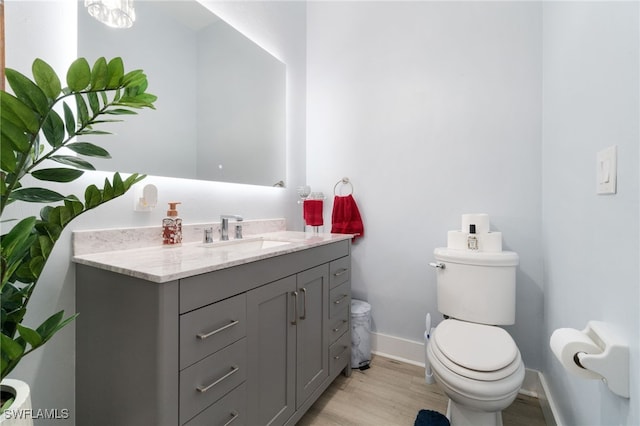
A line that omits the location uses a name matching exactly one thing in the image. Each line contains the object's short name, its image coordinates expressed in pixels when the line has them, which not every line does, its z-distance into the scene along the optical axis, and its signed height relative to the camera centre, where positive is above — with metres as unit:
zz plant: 0.55 +0.11
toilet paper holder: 0.67 -0.36
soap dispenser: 1.29 -0.08
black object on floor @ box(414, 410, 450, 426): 1.30 -0.97
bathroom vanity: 0.80 -0.42
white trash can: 1.89 -0.86
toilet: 1.10 -0.58
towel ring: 2.16 +0.23
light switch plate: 0.73 +0.12
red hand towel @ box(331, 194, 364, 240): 2.07 -0.05
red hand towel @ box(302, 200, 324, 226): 2.05 -0.02
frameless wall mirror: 1.20 +0.62
